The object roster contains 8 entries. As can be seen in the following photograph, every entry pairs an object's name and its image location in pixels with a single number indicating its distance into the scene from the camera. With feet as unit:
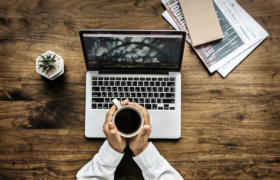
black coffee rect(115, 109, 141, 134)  2.57
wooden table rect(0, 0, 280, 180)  3.05
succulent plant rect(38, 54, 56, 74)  2.86
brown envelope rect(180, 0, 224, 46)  3.12
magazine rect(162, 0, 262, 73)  3.14
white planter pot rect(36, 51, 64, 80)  2.88
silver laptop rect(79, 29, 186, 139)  2.84
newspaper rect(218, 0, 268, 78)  3.13
